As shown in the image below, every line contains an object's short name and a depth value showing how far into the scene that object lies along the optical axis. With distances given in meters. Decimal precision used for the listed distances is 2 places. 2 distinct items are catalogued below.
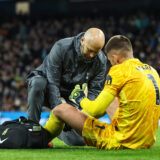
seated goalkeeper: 8.74
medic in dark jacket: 11.08
